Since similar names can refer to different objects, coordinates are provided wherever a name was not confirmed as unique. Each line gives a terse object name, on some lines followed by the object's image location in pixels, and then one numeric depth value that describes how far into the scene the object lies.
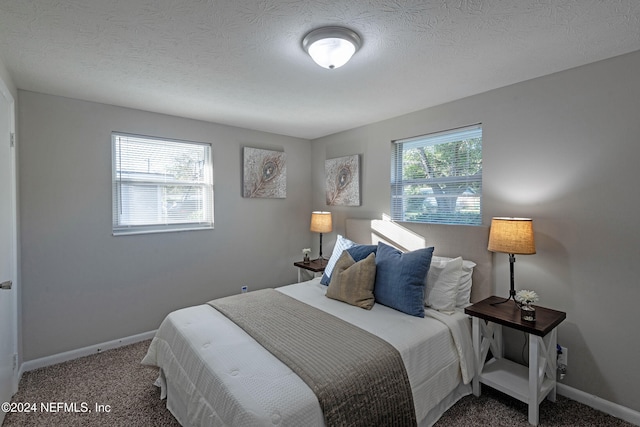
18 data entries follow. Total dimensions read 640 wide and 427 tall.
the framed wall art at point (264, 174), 3.78
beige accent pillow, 2.40
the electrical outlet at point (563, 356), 2.18
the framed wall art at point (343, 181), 3.71
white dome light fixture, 1.66
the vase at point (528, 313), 1.94
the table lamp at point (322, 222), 3.80
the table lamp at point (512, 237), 2.06
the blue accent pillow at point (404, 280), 2.26
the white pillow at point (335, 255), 2.93
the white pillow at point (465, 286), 2.44
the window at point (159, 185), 3.00
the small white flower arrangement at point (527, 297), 1.99
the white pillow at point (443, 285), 2.33
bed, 1.37
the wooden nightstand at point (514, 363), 1.89
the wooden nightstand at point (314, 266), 3.53
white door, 1.92
